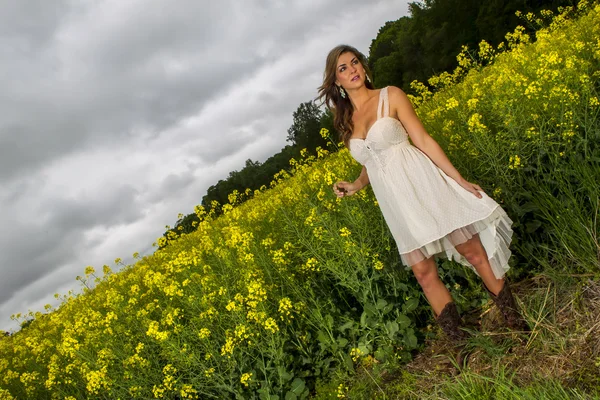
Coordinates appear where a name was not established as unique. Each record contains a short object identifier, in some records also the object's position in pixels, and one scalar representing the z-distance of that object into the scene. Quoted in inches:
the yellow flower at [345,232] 139.4
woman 107.0
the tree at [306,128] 962.2
